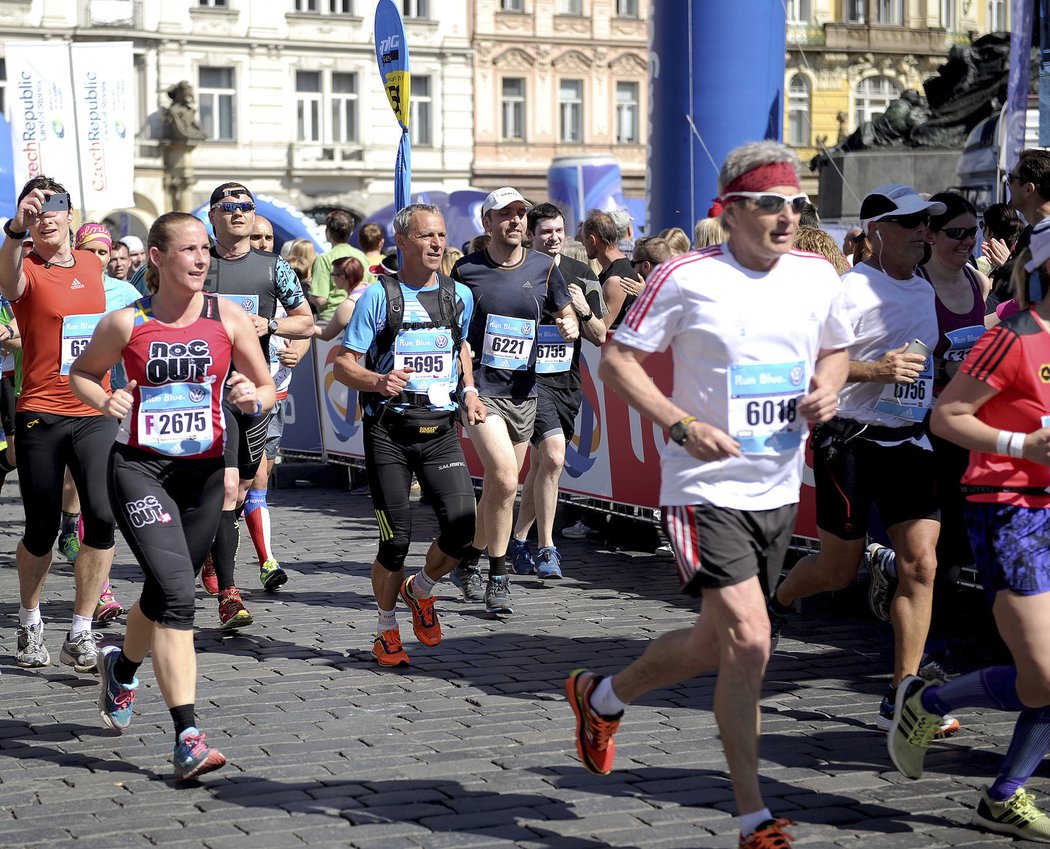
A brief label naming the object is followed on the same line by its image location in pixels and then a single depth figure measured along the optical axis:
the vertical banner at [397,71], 13.12
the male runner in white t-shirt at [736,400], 4.60
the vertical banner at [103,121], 17.89
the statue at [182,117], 43.34
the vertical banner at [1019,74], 11.84
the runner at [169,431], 5.64
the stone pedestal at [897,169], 22.23
